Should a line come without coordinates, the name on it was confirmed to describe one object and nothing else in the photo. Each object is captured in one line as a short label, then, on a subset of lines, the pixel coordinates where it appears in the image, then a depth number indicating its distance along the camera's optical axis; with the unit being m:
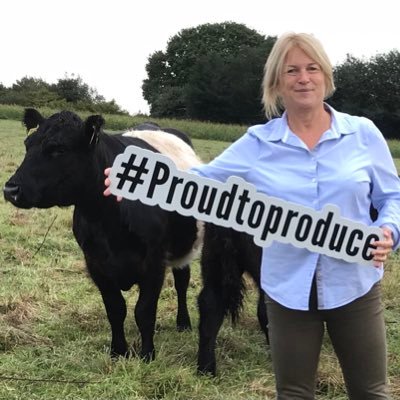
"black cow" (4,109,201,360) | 3.62
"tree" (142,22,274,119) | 63.44
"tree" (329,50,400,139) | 46.97
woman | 2.40
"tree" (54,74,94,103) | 64.94
